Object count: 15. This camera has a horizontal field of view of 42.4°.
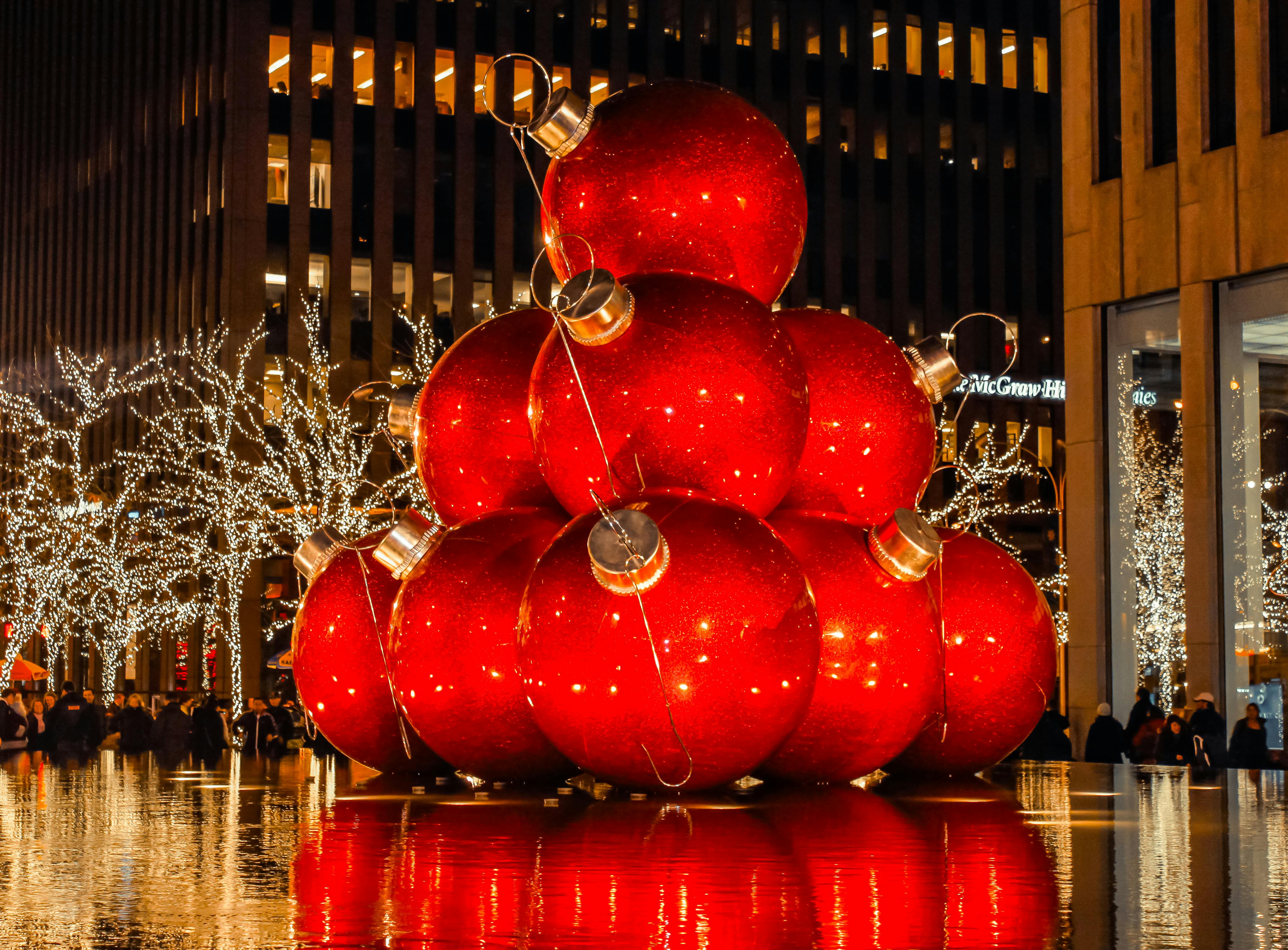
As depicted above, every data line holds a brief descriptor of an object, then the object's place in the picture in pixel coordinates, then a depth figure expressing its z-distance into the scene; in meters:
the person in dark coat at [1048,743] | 14.13
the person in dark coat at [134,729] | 22.52
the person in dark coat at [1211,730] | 16.06
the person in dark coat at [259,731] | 19.12
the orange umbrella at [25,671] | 32.91
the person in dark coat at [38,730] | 21.27
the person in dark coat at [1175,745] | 14.55
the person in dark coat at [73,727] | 21.28
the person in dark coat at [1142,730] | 14.60
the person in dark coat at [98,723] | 22.14
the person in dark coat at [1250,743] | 16.09
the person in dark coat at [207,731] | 19.88
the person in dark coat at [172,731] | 19.70
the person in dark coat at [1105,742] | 16.38
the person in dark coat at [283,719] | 23.58
